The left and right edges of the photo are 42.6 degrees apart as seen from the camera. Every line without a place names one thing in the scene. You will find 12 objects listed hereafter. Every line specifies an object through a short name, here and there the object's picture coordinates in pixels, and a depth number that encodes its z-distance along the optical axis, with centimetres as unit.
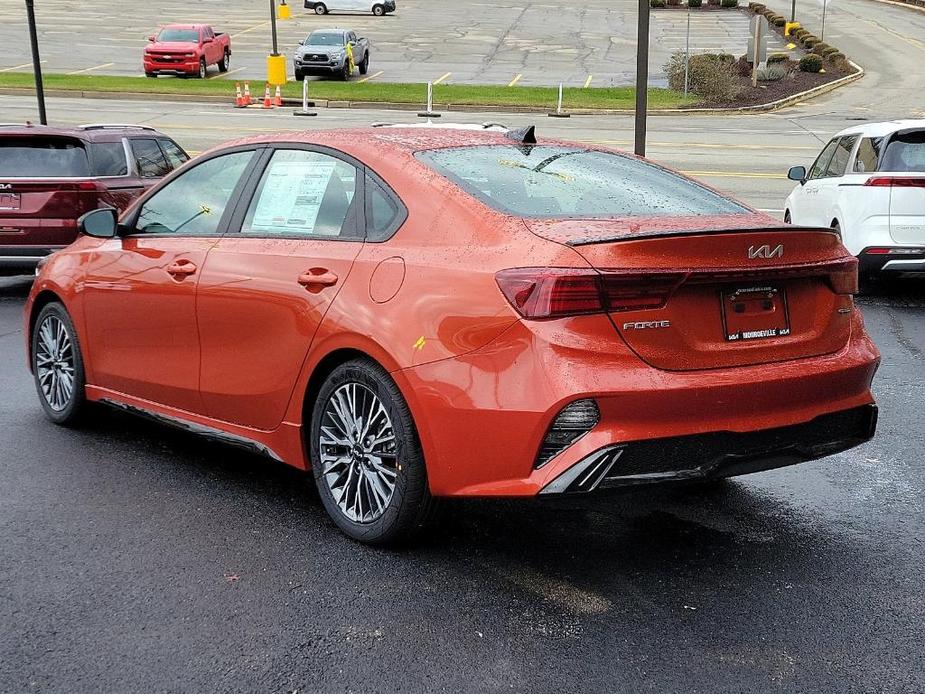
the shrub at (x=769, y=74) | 4266
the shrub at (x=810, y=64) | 4538
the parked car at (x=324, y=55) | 4181
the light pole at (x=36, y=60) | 1984
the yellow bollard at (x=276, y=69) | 3784
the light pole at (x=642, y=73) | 1352
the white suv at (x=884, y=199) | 1088
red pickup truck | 4244
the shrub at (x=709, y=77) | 3828
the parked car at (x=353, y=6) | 7038
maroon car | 1164
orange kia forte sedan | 408
